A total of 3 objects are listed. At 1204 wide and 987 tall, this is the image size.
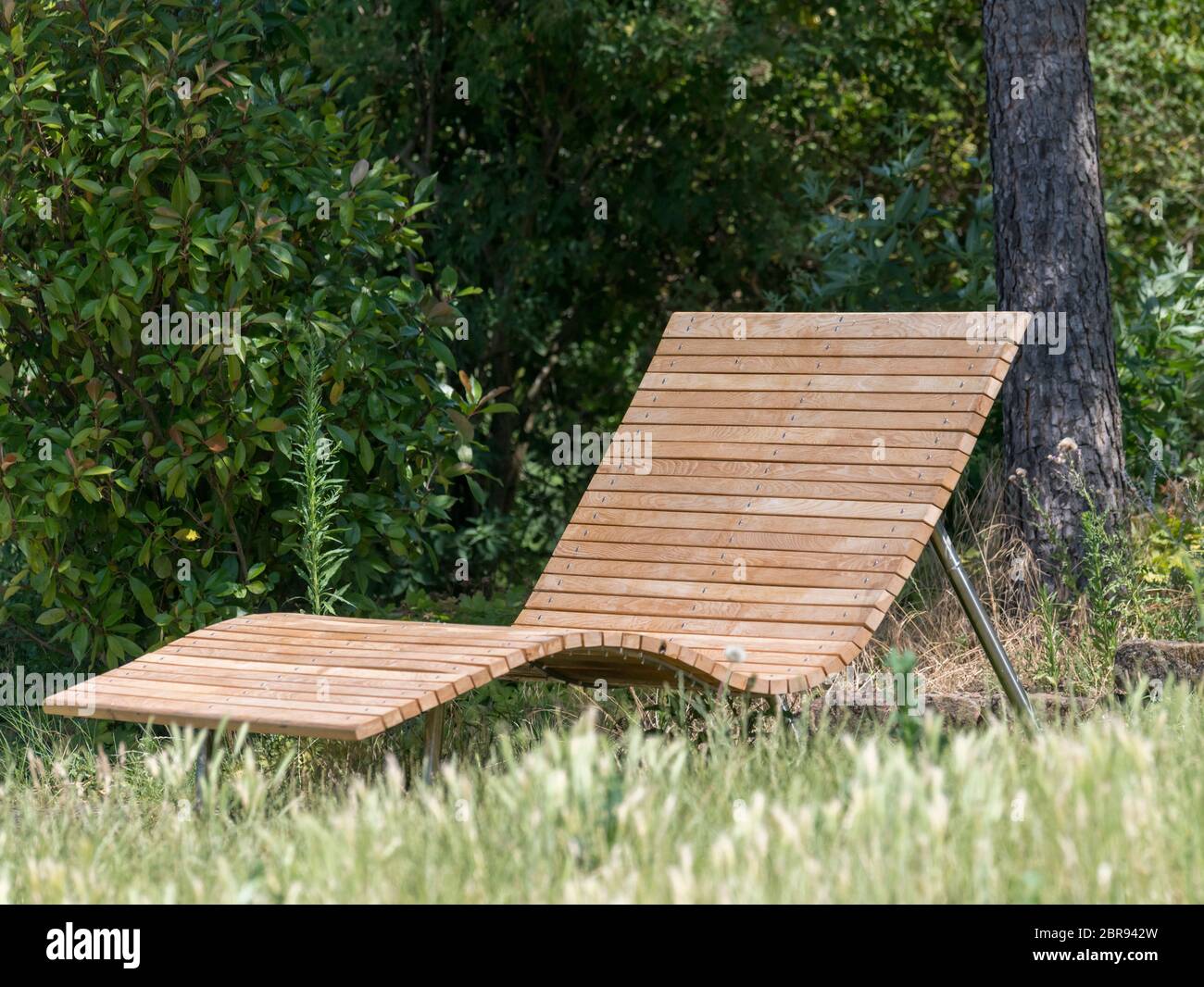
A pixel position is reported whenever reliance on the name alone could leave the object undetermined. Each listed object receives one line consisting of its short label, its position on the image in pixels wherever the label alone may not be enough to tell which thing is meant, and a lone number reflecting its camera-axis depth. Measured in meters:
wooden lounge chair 7.70
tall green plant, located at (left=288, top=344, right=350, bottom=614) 9.85
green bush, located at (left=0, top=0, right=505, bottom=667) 10.31
